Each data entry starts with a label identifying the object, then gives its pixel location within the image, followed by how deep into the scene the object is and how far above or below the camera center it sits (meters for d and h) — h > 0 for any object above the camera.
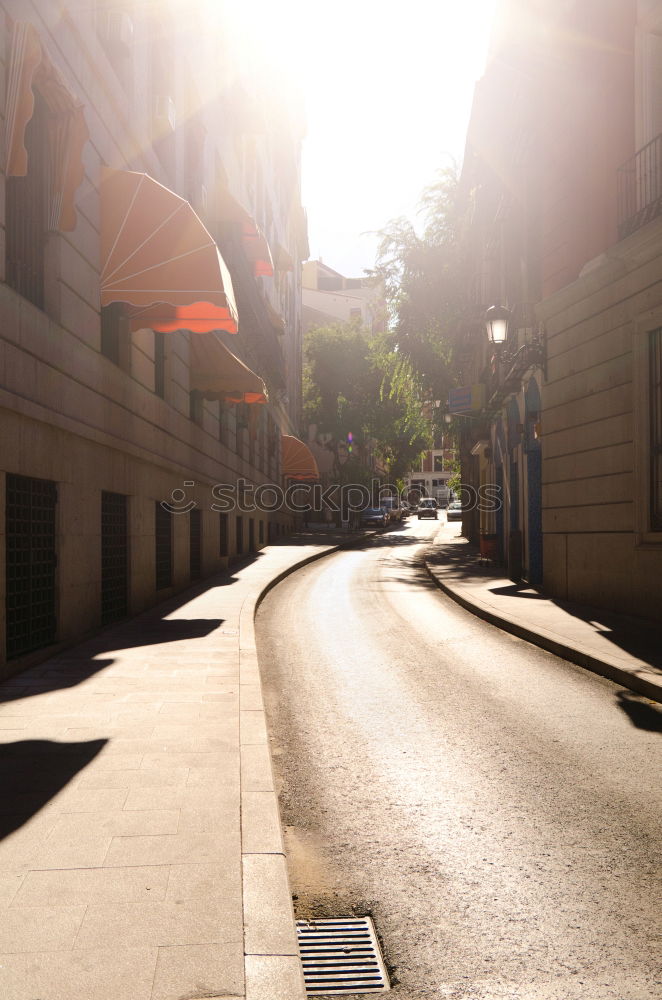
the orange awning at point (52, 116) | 7.50 +3.84
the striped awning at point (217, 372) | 17.89 +3.05
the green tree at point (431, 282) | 30.97 +8.34
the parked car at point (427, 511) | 79.49 +0.07
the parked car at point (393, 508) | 70.77 +0.37
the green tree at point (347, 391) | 56.16 +8.03
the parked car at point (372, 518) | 58.19 -0.37
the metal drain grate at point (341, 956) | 3.01 -1.63
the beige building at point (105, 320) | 8.34 +2.71
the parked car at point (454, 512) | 73.44 -0.05
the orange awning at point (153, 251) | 10.77 +3.34
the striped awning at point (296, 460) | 41.38 +2.60
